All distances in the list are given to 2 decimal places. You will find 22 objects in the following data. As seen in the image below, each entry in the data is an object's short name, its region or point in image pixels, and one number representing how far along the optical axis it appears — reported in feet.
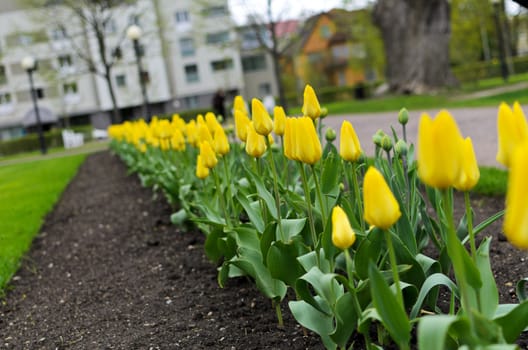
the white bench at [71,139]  97.95
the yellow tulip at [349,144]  6.66
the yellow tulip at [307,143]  6.06
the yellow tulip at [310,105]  8.11
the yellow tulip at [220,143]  9.26
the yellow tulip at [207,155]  9.27
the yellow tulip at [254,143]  8.26
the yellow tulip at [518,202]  3.23
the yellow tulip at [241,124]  9.01
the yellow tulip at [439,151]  3.88
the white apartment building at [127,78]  154.30
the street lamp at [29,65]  75.41
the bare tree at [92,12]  77.30
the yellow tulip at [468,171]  4.59
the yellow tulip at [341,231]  5.18
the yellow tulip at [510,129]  4.33
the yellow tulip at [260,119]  7.88
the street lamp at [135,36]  57.26
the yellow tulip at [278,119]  8.17
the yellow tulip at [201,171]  10.17
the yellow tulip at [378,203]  4.37
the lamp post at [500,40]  83.84
